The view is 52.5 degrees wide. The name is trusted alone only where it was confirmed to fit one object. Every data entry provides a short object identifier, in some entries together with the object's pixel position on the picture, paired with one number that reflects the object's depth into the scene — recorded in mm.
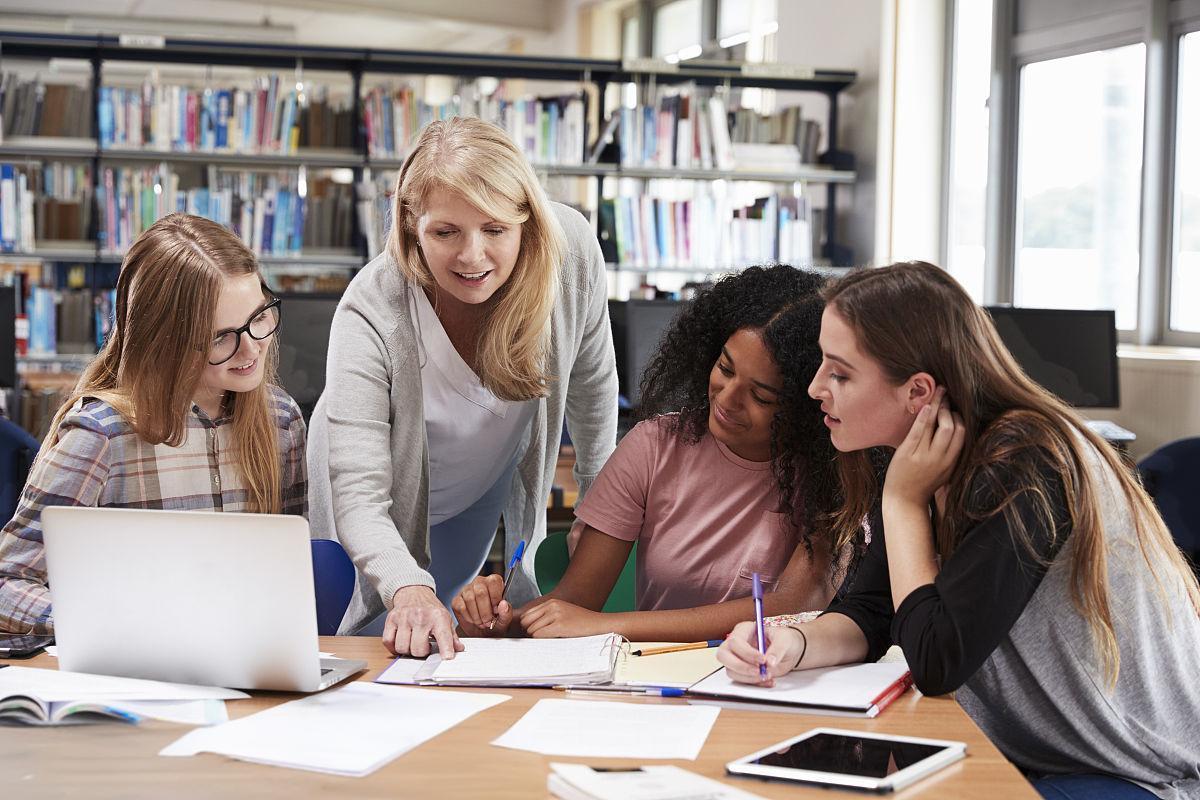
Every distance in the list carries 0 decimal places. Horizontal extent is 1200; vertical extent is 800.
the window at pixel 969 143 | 5621
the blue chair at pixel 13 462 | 3074
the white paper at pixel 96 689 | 1298
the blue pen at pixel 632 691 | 1377
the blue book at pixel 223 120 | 5340
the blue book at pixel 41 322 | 5250
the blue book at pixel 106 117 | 5246
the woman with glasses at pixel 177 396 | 1744
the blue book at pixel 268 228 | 5418
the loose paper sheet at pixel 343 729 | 1152
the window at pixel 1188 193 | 4504
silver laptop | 1254
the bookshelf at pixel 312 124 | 5270
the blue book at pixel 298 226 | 5441
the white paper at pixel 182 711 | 1265
